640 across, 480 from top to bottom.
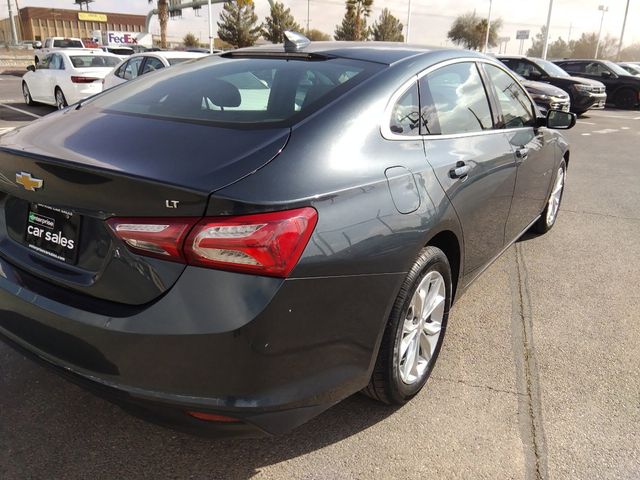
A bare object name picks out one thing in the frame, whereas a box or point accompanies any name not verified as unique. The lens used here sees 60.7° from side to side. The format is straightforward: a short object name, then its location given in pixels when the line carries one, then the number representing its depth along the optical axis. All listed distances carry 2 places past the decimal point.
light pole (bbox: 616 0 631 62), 55.03
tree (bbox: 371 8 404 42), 66.06
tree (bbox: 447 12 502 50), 70.50
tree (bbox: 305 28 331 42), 76.54
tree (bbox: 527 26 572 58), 90.12
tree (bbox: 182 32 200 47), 76.50
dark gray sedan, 1.71
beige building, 100.00
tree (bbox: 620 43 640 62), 97.03
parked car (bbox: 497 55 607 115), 15.88
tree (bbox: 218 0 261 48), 57.49
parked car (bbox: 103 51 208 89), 10.48
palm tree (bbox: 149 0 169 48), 36.88
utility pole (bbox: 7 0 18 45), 52.41
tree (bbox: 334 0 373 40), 54.62
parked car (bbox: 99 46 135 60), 29.92
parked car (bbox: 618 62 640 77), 22.75
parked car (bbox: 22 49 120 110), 11.86
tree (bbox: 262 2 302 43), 58.12
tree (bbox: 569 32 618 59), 85.09
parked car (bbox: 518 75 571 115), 13.18
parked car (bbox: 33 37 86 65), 34.01
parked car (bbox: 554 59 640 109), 19.69
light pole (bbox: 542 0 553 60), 38.53
